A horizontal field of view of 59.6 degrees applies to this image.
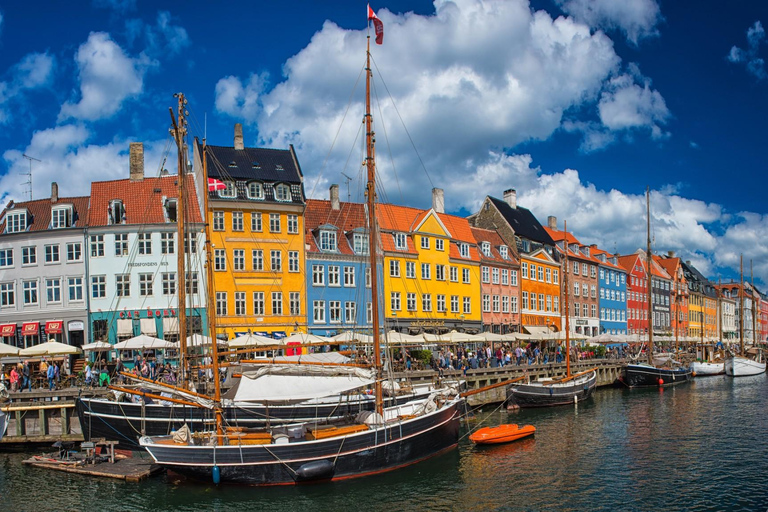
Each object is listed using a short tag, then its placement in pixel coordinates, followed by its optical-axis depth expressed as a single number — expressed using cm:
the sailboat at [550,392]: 4506
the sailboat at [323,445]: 2500
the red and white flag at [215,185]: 3519
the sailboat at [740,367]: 7562
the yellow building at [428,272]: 6078
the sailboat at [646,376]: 6125
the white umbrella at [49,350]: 3809
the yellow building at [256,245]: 5328
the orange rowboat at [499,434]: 3266
